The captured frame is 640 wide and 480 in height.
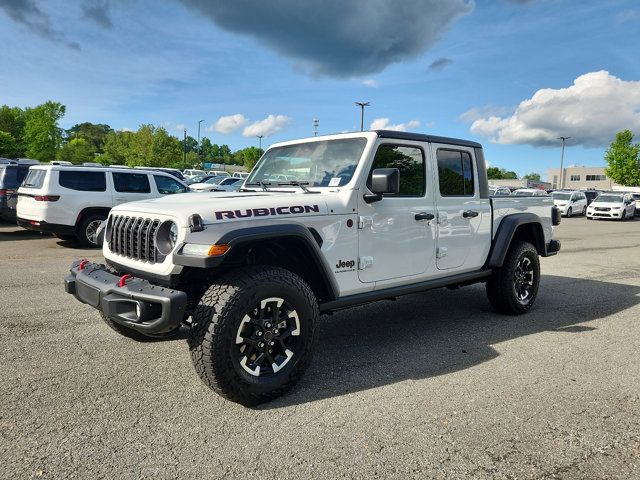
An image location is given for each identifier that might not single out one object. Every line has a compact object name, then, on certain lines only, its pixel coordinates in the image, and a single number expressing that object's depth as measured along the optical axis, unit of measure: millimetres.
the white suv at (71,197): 9883
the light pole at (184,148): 64475
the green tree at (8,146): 58288
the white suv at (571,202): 27141
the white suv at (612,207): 25375
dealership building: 103562
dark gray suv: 11734
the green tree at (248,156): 96062
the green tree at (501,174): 131200
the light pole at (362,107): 37156
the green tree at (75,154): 71500
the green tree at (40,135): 68125
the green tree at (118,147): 61925
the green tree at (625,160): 59031
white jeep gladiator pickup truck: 3143
